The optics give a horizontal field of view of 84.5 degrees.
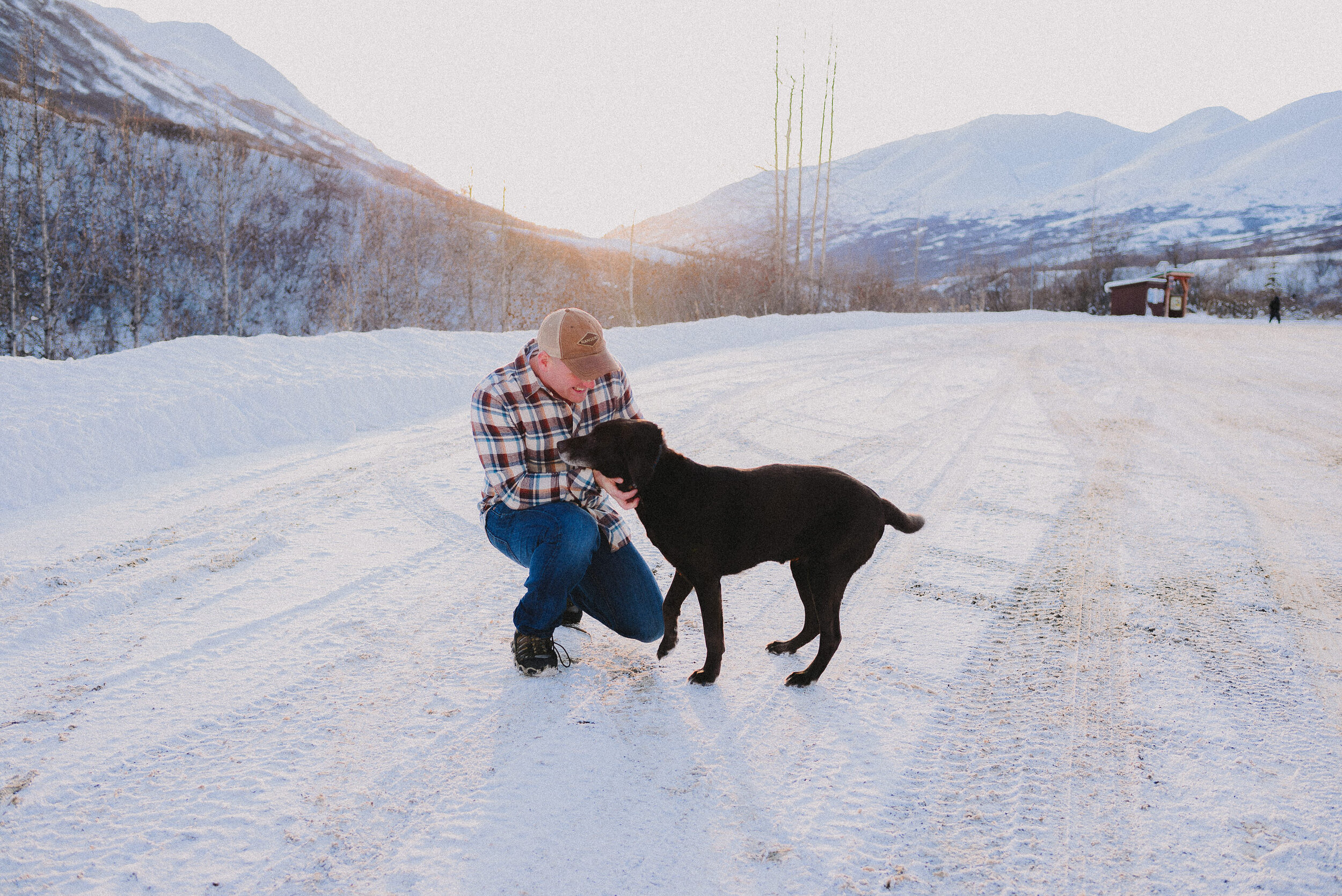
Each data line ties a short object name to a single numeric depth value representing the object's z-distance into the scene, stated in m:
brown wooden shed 38.91
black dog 2.87
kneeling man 3.04
